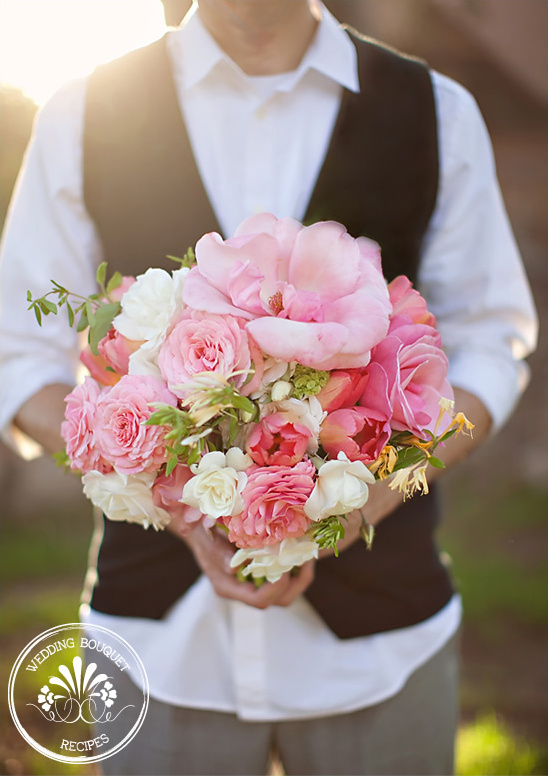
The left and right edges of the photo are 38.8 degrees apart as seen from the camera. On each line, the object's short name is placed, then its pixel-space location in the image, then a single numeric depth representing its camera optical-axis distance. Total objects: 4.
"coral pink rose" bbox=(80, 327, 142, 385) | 1.03
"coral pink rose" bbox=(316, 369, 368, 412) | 0.95
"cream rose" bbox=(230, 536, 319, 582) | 1.00
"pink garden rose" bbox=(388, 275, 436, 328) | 1.04
